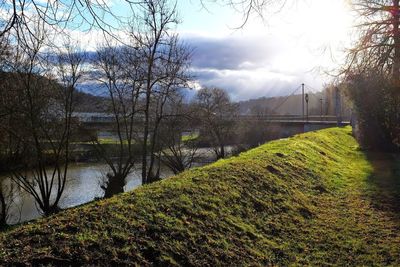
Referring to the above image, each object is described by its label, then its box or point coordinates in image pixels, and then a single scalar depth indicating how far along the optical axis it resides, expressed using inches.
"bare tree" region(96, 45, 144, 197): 859.4
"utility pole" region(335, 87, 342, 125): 2399.1
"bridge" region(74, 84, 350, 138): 2455.7
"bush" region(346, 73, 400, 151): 977.5
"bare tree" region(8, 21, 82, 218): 733.3
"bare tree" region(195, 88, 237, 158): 1560.4
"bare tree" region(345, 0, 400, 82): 477.7
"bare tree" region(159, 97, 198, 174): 1200.8
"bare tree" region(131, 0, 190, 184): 804.0
